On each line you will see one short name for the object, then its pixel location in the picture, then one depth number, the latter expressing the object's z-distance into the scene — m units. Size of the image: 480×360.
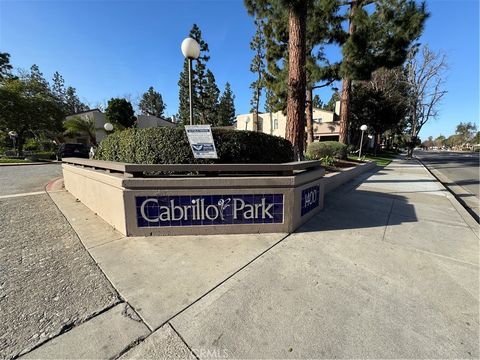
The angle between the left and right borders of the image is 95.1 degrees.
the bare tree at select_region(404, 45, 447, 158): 26.91
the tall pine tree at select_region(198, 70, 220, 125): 37.88
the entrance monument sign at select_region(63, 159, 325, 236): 3.38
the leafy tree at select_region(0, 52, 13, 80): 29.19
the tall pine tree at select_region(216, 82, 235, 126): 61.18
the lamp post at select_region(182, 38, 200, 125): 4.61
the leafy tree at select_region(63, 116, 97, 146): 25.41
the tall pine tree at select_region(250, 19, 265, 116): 32.91
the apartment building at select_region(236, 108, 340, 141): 30.28
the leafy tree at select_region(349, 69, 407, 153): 25.11
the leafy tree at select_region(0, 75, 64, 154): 20.33
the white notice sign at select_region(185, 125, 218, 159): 3.76
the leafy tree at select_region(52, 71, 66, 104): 65.81
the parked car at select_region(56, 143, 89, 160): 17.96
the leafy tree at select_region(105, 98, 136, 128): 29.02
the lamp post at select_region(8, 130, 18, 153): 24.34
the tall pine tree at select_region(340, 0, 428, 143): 8.76
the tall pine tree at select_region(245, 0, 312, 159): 6.55
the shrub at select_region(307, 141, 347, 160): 12.31
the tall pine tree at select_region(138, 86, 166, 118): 76.81
